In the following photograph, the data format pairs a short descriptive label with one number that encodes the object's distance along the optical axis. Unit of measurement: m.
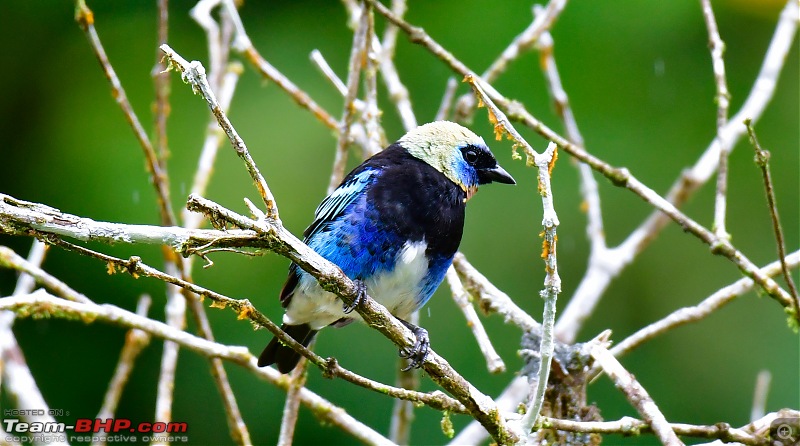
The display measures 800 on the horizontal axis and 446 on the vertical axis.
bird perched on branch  7.43
